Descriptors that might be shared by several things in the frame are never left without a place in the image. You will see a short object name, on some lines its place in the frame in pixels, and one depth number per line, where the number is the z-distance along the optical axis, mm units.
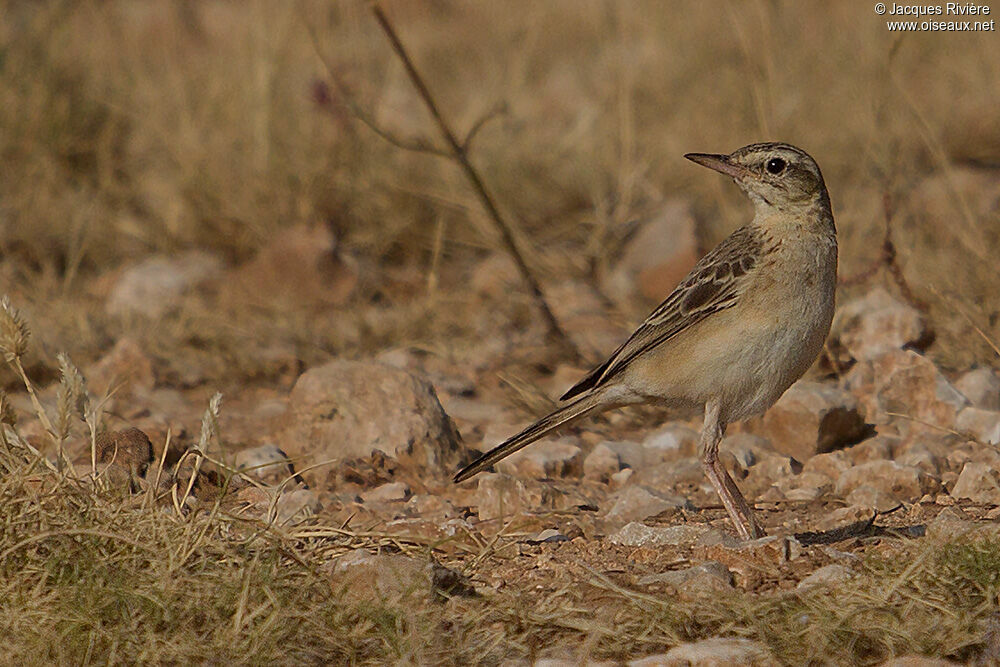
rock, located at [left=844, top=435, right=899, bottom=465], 10187
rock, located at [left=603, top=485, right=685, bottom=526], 8930
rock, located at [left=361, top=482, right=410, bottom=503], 9492
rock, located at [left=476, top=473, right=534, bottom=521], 9164
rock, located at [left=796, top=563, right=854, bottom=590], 7043
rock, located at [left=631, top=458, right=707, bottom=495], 9977
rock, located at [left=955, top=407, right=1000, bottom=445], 10066
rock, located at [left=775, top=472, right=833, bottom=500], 9453
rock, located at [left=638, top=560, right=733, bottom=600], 7043
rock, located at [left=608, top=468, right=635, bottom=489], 10031
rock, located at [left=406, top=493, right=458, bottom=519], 9219
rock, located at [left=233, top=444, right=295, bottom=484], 9586
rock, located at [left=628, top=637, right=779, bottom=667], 6277
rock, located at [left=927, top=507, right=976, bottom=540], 7379
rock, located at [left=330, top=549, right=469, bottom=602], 6801
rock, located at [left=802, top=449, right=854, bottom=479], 9867
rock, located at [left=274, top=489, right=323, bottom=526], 8125
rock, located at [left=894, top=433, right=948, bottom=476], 9523
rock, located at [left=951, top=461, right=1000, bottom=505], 8828
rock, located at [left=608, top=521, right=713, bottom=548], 8070
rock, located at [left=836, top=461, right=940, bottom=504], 9203
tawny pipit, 8625
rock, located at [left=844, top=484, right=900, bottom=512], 8914
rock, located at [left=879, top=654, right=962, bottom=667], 6125
